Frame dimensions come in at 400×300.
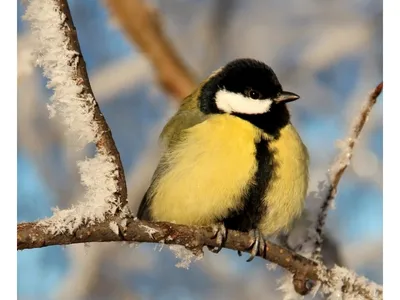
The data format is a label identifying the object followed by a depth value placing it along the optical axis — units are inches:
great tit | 91.9
